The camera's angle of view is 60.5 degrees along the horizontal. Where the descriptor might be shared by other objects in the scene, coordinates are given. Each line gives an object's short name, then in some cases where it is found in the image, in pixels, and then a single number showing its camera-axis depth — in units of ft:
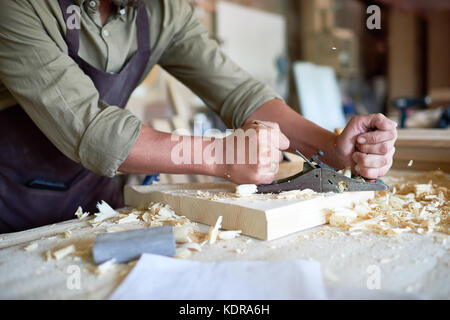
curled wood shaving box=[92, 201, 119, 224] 3.13
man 2.84
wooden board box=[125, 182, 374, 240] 2.53
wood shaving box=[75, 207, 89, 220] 3.28
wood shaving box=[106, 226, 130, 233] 2.75
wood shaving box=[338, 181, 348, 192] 3.09
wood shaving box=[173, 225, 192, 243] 2.51
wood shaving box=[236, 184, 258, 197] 3.04
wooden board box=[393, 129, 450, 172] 4.38
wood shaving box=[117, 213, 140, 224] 3.02
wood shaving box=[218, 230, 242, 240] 2.59
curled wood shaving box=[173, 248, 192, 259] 2.27
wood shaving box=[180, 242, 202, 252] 2.39
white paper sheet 1.82
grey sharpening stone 2.18
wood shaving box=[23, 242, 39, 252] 2.48
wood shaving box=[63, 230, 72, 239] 2.73
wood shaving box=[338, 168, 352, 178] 3.42
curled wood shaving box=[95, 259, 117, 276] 2.09
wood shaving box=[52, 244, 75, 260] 2.31
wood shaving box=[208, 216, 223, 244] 2.54
